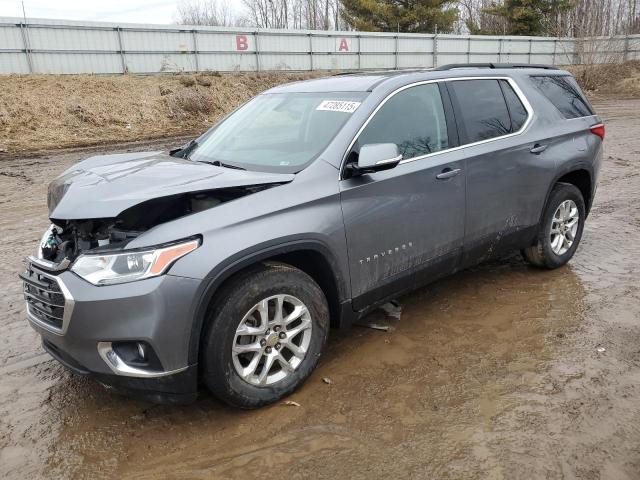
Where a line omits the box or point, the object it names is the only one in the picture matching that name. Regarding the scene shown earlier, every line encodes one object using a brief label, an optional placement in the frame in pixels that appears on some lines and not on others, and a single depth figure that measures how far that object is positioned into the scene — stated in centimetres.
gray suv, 259
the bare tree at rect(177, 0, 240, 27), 5806
